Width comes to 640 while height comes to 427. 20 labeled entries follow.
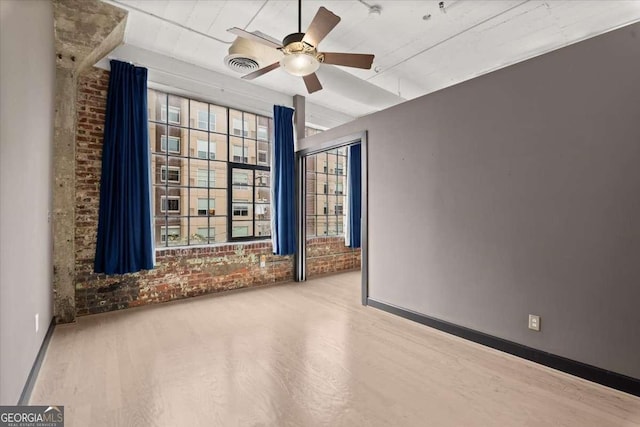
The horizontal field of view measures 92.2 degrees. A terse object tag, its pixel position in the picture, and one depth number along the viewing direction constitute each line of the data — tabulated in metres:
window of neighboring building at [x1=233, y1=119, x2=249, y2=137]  4.92
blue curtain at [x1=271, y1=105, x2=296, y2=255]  5.06
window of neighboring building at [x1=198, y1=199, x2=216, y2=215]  4.56
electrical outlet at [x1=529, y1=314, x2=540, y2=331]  2.51
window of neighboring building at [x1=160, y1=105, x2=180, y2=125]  4.28
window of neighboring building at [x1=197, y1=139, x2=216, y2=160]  4.55
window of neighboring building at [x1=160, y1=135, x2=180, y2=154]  4.25
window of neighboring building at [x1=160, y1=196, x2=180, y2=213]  4.25
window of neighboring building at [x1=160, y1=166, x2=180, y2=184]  4.26
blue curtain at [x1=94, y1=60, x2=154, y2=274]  3.59
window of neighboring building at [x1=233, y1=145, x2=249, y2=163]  4.88
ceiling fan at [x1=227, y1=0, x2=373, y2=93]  2.21
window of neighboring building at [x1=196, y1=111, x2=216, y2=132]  4.57
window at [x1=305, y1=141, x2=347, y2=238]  6.14
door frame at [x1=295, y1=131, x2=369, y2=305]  4.04
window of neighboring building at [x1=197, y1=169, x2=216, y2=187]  4.54
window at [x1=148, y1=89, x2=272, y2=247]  4.26
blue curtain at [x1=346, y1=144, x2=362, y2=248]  6.21
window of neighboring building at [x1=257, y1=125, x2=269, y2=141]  5.21
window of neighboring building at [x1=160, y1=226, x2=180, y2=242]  4.25
